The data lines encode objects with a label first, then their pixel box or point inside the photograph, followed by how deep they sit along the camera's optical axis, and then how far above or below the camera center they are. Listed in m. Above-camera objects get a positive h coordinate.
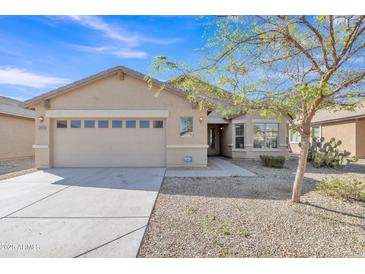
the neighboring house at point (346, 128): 14.38 +0.73
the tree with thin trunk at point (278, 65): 4.12 +1.77
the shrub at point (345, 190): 5.11 -1.49
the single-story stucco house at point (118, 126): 9.77 +0.56
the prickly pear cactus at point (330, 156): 10.20 -1.09
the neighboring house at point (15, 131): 13.54 +0.42
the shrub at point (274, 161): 10.31 -1.37
